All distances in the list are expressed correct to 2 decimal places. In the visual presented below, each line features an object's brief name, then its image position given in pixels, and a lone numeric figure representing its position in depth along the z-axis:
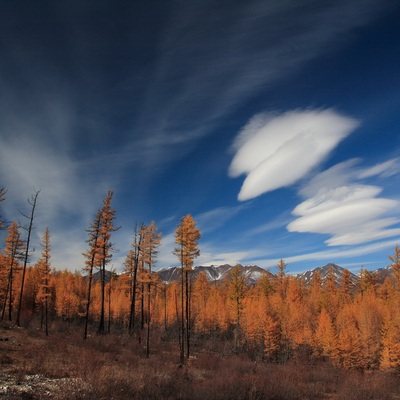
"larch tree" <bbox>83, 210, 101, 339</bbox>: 30.52
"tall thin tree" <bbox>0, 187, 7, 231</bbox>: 20.16
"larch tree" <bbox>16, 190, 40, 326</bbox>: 32.36
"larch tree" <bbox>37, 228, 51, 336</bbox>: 36.03
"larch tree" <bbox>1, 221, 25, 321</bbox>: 39.88
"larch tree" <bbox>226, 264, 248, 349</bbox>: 50.81
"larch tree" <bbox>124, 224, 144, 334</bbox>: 34.47
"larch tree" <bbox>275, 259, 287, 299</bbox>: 65.00
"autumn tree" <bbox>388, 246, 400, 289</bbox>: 52.19
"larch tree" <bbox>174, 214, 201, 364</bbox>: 29.11
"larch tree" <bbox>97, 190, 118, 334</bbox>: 31.19
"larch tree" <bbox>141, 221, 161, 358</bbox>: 28.53
